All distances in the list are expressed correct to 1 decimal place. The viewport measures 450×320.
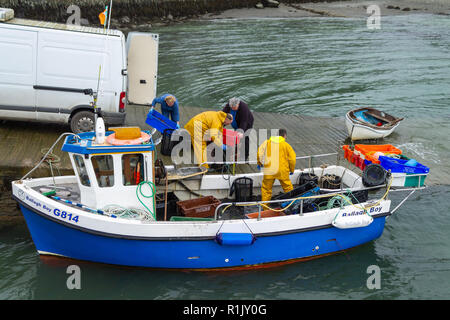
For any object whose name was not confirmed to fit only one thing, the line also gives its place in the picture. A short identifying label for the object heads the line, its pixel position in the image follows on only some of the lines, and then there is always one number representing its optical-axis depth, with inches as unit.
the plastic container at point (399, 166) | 350.9
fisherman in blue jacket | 412.2
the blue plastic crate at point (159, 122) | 416.8
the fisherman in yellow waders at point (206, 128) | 389.4
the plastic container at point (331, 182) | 380.2
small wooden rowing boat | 506.3
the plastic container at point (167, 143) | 422.3
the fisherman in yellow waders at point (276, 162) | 347.9
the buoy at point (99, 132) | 301.1
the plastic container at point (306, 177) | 385.0
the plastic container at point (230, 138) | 405.7
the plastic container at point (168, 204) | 358.9
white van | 402.6
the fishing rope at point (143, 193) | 315.6
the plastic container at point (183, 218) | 324.3
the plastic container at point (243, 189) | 368.5
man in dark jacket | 432.5
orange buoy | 303.6
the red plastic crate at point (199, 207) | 347.3
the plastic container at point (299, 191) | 356.5
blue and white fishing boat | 302.2
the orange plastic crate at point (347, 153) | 413.4
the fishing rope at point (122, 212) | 313.4
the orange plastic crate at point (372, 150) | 387.5
